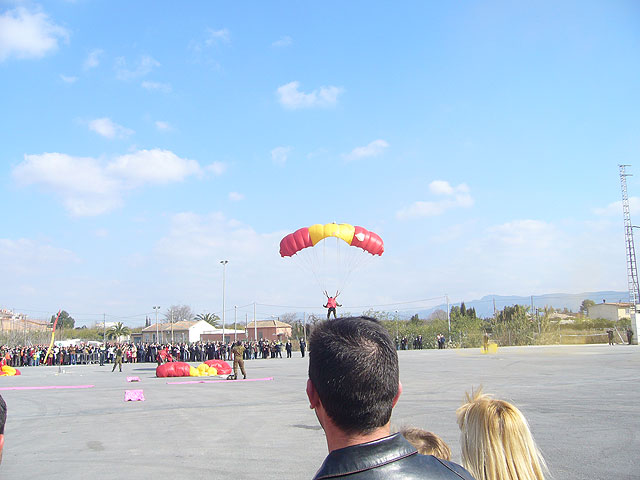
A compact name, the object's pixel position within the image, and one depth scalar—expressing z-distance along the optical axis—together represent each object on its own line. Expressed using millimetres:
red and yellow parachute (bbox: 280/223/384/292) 26438
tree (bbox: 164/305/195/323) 147275
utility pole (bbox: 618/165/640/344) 55656
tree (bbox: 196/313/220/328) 122812
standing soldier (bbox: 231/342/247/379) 23406
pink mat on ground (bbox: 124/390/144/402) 16625
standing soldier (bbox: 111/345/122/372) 32562
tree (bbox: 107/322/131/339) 106562
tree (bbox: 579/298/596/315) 110894
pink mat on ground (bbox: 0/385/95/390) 21986
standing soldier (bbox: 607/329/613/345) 48362
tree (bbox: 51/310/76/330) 134250
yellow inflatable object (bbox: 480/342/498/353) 41038
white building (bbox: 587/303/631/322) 88062
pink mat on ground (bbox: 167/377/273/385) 22903
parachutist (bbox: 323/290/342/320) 27706
